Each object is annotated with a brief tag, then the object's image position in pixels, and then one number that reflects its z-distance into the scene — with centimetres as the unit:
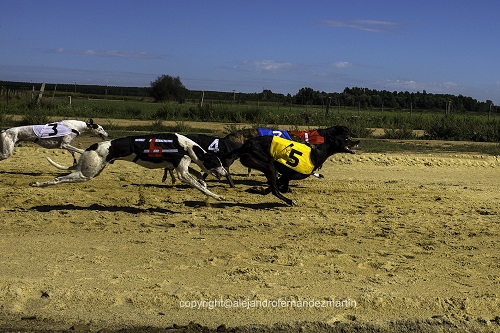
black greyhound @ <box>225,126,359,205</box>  1193
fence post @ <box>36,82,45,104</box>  3732
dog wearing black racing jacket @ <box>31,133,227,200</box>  1092
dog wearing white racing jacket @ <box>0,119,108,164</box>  1488
